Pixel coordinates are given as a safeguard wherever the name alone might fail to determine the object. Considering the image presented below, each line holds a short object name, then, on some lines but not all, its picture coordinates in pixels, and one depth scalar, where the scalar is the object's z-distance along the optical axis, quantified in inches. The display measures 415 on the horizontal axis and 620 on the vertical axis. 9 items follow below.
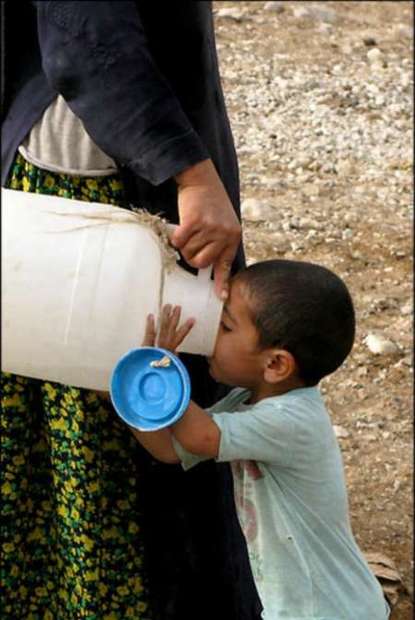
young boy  125.2
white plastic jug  115.7
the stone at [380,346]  262.2
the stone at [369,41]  436.9
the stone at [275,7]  449.5
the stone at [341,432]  235.4
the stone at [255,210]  308.2
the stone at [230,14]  435.4
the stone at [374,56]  423.3
